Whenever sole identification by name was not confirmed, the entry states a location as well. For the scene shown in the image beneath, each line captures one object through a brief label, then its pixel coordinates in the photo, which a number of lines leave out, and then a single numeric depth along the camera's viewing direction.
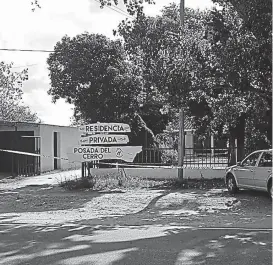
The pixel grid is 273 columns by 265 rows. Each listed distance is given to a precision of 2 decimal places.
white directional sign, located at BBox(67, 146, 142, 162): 17.45
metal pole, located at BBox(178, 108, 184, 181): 16.84
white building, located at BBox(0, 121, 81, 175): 22.36
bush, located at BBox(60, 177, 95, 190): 16.27
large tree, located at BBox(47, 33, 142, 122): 19.25
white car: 13.03
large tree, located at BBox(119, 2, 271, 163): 12.92
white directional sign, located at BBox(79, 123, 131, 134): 17.52
